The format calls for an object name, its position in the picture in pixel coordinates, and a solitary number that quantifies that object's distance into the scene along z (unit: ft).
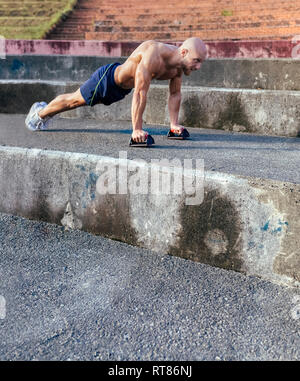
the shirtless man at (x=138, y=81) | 8.37
